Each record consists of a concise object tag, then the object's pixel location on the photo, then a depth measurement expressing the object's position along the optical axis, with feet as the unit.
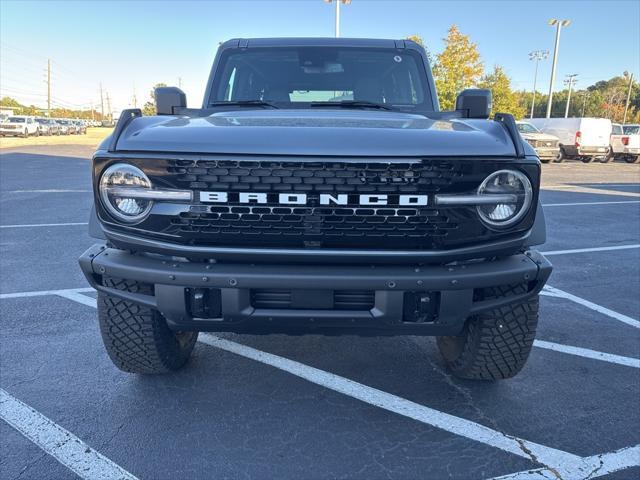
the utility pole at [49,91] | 276.43
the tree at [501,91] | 127.75
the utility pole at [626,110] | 197.26
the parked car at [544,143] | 74.69
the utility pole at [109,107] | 454.40
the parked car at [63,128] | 169.51
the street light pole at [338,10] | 86.38
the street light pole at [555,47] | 109.60
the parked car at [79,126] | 192.43
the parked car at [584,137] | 77.82
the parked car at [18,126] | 132.16
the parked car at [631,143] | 82.48
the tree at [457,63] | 104.22
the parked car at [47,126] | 148.52
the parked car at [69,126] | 179.44
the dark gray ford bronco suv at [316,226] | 6.89
